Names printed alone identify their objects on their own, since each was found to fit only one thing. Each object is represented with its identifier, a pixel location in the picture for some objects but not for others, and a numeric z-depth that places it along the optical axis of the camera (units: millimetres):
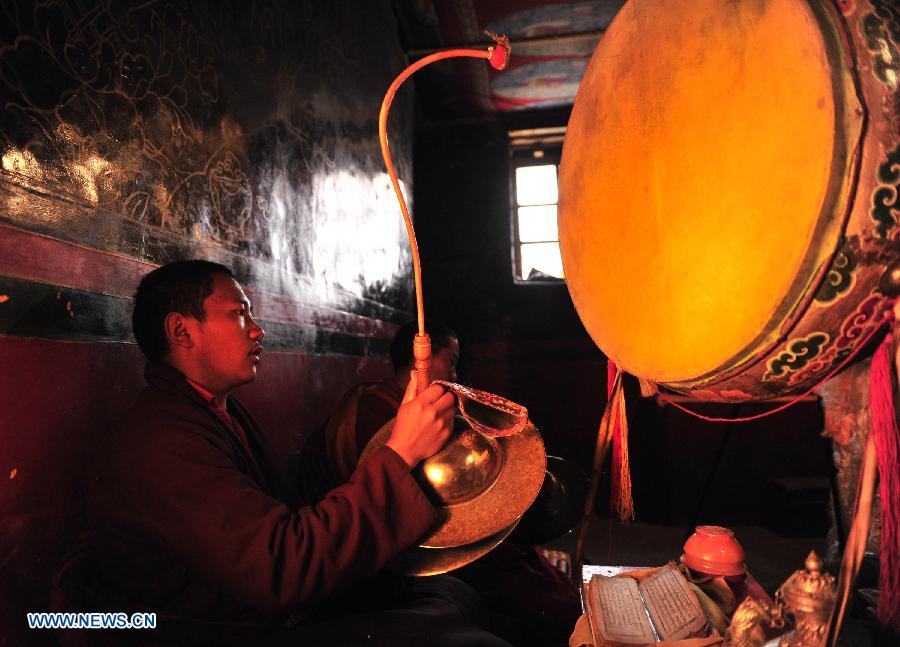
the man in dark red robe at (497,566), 2123
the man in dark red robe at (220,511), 1048
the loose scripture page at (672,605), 1183
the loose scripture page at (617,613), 1186
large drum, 856
